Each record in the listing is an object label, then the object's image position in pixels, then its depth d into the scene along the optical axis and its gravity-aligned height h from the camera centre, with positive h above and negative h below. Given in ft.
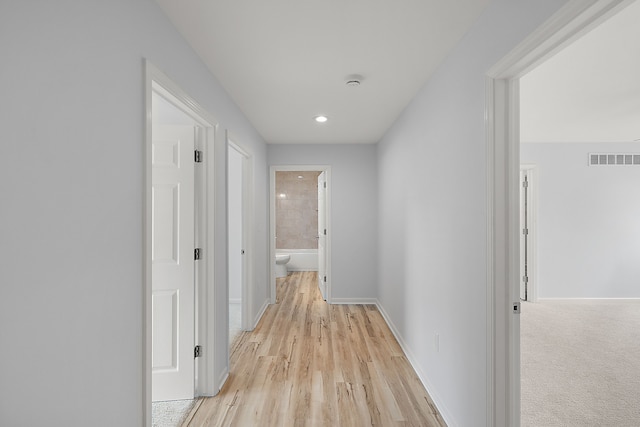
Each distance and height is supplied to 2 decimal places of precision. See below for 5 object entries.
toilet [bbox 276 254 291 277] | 23.02 -3.54
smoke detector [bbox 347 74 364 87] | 8.46 +3.42
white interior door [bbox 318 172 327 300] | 17.42 -1.04
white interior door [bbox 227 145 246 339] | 17.13 -0.89
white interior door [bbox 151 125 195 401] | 7.85 -1.03
